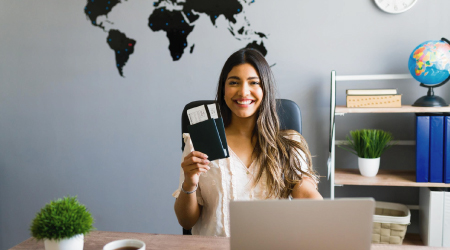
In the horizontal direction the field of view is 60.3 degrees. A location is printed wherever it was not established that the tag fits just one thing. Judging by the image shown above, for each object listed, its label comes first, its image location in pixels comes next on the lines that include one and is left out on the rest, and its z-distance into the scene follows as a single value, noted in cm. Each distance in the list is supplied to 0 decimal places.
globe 189
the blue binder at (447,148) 189
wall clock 216
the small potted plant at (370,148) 207
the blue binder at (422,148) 192
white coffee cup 84
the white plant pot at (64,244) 84
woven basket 199
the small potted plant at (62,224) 82
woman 140
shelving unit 195
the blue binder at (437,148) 191
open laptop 73
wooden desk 100
